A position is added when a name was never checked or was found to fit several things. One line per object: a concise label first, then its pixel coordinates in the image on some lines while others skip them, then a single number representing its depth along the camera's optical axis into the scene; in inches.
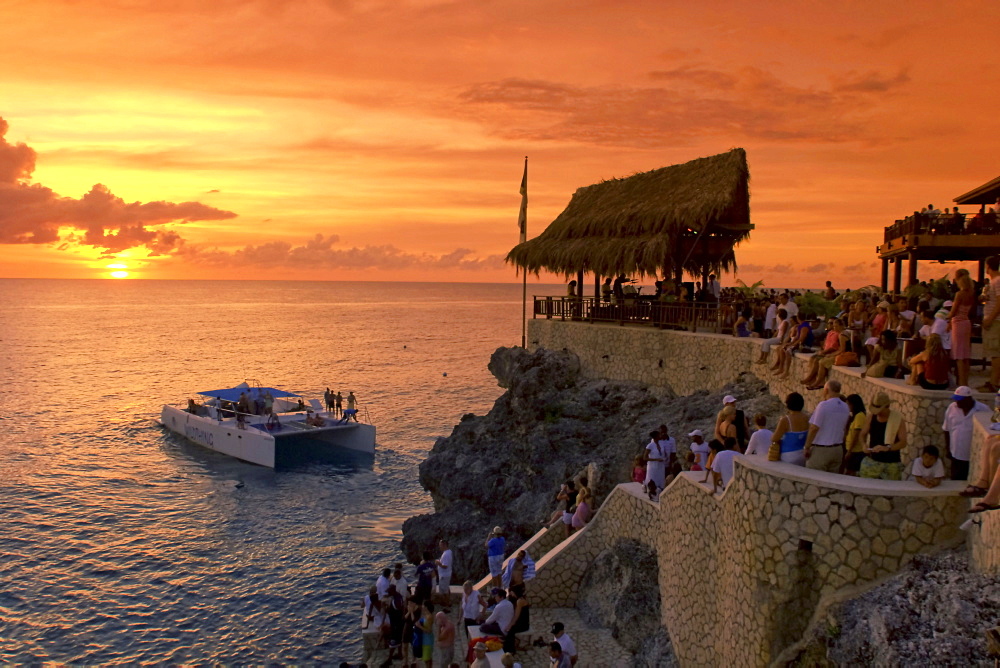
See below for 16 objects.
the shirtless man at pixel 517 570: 514.6
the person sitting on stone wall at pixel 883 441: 319.6
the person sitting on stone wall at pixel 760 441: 382.0
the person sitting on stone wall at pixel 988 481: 271.1
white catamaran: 1322.6
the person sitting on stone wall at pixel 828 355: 516.1
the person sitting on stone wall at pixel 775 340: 664.9
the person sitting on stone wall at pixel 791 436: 352.2
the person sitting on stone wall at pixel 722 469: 407.8
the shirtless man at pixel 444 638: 478.9
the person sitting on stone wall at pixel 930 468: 303.4
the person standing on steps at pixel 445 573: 557.3
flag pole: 1284.4
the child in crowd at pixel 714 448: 434.6
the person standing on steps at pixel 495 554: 577.6
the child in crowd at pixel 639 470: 567.8
